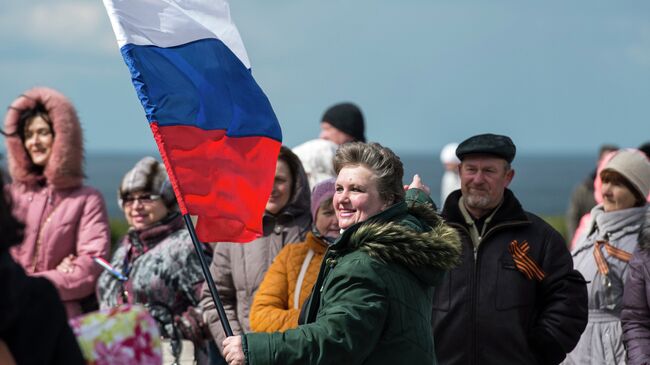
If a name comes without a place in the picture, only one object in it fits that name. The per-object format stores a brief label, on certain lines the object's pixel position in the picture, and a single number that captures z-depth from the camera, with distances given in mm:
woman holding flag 9656
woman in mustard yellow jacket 12922
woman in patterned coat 15156
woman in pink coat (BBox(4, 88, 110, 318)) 15719
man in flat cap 12672
